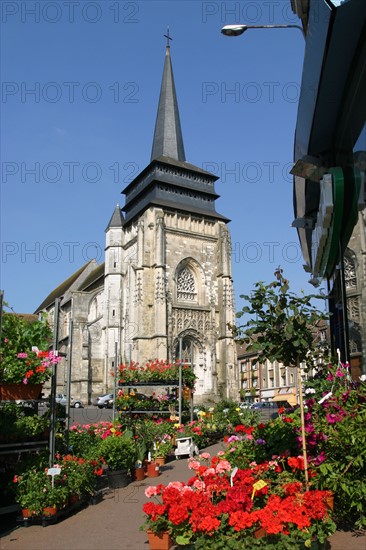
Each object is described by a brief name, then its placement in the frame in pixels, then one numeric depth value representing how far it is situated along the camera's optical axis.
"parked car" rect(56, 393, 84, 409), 36.28
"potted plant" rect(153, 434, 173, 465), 11.45
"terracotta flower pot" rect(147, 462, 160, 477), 9.93
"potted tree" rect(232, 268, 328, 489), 5.51
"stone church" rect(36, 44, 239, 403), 36.94
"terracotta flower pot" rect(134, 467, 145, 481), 9.59
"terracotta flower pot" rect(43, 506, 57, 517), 6.33
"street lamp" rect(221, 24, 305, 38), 7.97
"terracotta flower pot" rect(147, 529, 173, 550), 4.57
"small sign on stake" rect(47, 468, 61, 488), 6.41
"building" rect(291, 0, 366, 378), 6.38
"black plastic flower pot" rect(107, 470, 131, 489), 8.81
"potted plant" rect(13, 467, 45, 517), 6.25
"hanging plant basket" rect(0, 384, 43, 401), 6.79
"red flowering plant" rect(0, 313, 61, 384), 6.74
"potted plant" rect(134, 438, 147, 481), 9.61
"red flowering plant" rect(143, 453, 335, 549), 4.04
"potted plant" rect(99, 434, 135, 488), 8.84
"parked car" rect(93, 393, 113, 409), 33.97
